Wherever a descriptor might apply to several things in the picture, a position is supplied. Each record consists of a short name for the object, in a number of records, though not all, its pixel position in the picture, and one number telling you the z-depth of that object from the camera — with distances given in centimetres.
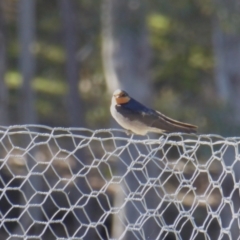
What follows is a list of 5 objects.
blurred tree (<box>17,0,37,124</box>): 1934
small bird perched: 687
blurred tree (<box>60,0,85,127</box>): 1959
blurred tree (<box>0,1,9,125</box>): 1977
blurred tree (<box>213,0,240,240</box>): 1575
